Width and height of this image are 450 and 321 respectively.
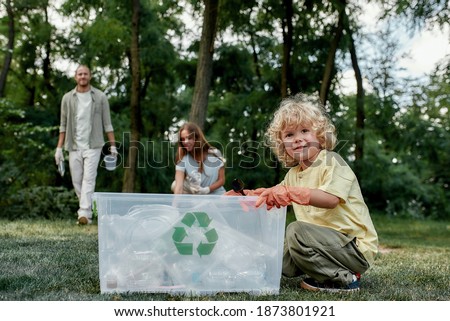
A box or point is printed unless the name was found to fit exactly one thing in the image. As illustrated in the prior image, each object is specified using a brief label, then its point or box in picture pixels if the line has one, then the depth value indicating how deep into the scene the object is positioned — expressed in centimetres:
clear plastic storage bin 260
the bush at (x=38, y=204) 789
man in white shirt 639
